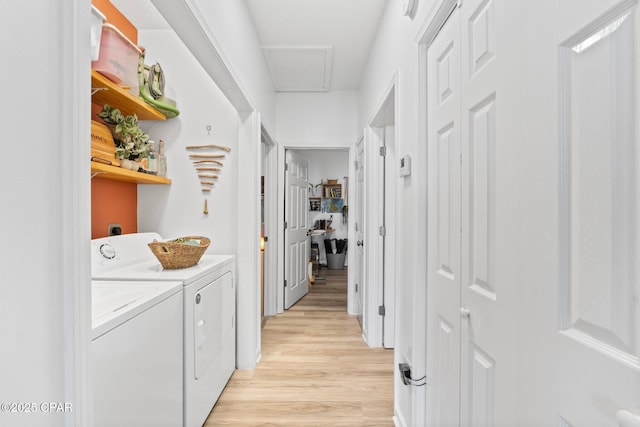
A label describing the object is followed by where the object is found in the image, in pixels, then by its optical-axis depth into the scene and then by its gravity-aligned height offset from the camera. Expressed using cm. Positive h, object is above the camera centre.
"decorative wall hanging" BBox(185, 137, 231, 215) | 254 +39
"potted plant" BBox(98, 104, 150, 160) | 201 +52
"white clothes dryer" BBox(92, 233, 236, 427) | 163 -53
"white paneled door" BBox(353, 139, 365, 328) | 344 -22
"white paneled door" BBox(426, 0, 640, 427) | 53 +0
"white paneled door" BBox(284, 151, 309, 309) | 387 -19
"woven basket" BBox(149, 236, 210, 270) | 176 -22
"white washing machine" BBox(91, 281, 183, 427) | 101 -51
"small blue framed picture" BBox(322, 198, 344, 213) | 688 +19
